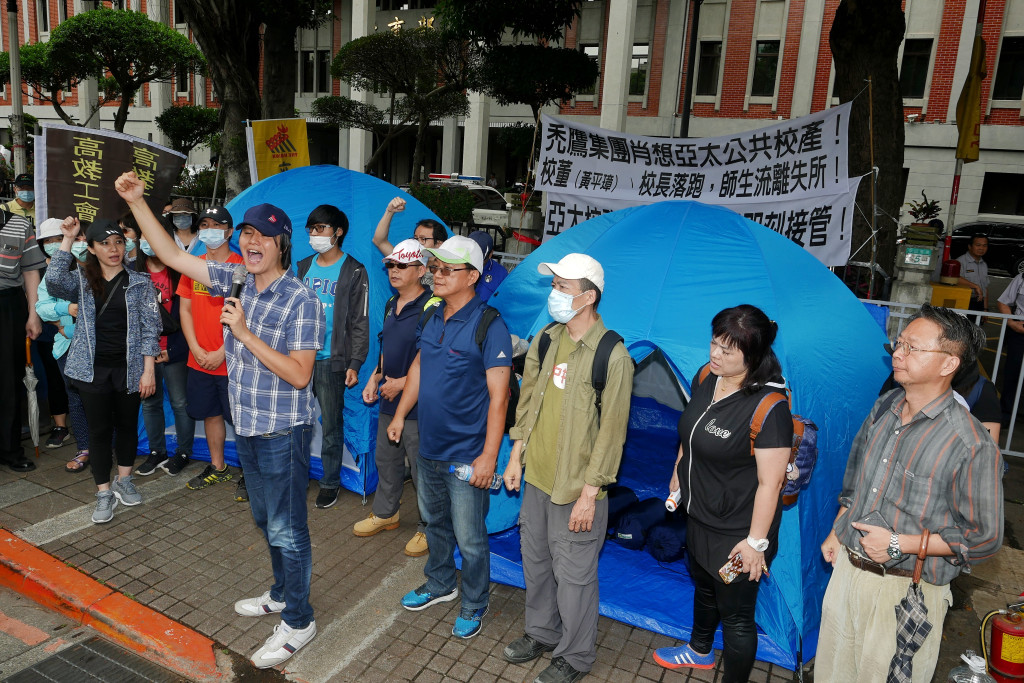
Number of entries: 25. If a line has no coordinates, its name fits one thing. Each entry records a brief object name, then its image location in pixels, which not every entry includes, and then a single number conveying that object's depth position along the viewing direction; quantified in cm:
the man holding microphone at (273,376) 321
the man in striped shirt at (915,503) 252
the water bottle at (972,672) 279
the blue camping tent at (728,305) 357
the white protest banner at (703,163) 570
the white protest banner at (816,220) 547
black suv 1703
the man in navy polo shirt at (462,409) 343
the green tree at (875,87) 836
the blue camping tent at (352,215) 529
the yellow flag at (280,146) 682
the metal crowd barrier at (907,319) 596
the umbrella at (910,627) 262
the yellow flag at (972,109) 952
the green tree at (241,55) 959
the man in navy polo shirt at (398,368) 424
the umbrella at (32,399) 543
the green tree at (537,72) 1182
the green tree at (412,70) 1552
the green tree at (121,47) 2052
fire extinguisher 329
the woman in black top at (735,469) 282
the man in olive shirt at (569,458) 311
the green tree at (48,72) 2192
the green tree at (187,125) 2444
